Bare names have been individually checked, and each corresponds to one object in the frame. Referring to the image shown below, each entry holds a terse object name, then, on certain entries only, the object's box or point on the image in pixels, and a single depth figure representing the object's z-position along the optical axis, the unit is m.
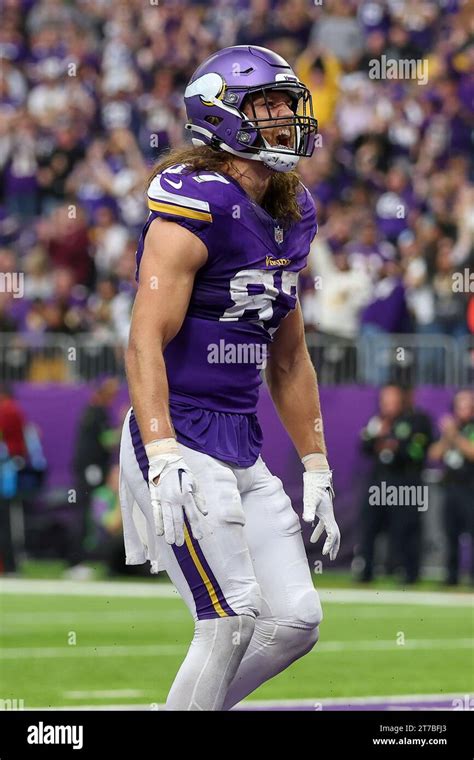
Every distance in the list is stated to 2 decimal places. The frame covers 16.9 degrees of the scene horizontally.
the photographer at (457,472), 12.95
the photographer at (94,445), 13.74
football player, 4.51
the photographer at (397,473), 13.02
